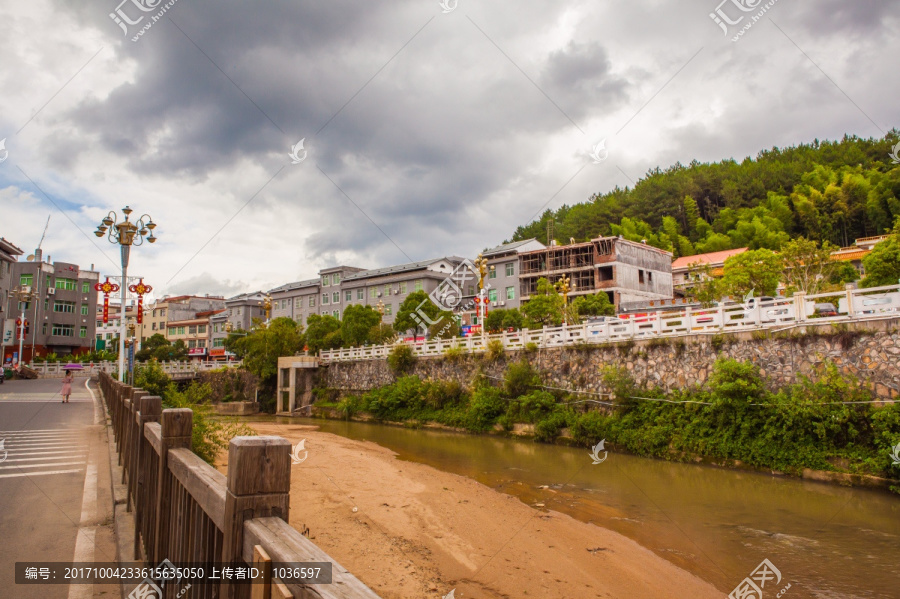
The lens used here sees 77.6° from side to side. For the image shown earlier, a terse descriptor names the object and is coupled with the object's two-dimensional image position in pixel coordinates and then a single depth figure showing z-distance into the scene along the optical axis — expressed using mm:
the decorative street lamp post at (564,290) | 38141
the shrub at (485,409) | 26156
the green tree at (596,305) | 44078
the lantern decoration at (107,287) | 24747
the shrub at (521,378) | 25281
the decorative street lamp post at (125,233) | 18000
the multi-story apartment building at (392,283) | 56781
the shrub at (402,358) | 34625
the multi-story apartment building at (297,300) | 67500
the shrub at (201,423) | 9766
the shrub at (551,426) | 22578
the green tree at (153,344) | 69162
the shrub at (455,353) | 30450
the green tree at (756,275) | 34344
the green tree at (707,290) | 35562
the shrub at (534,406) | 23797
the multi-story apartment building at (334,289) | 63969
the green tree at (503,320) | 45188
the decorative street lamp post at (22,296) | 41938
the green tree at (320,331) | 51022
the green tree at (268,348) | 46094
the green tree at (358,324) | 47500
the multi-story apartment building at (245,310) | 75000
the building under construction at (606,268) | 48031
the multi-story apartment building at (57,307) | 59469
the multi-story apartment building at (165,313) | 86062
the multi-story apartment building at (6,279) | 42688
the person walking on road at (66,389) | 22562
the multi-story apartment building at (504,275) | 53497
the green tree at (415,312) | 46562
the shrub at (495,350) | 27719
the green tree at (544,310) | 41094
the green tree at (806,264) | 32312
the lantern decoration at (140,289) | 25594
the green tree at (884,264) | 29406
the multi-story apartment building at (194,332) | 80562
